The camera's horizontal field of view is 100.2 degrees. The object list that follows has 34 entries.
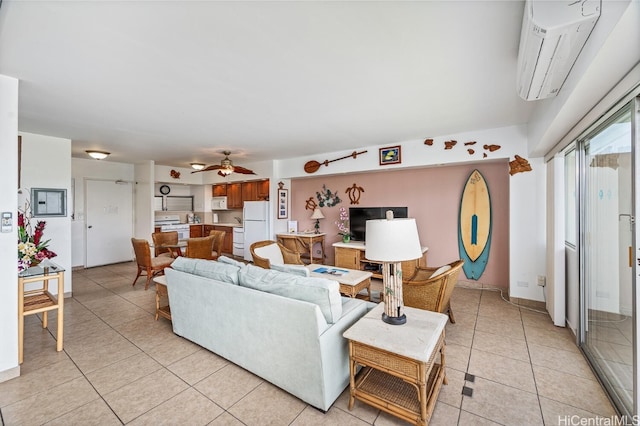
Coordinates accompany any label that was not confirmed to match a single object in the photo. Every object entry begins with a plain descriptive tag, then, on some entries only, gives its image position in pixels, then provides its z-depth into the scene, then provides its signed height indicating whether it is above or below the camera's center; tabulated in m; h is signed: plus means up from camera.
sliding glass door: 1.72 -0.31
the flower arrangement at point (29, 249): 2.45 -0.34
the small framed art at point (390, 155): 4.48 +0.98
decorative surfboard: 4.21 -0.21
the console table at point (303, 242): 5.55 -0.63
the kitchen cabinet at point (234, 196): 7.23 +0.48
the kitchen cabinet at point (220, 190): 7.70 +0.69
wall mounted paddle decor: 5.33 +0.98
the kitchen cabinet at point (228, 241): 7.34 -0.76
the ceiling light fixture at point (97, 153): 4.71 +1.08
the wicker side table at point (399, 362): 1.52 -0.89
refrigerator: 6.18 -0.21
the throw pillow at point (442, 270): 2.73 -0.60
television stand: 4.65 -0.82
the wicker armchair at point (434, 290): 2.61 -0.78
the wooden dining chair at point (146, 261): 4.37 -0.83
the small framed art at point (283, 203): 6.17 +0.23
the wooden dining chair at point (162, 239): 5.48 -0.55
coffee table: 3.08 -0.79
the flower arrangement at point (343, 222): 5.42 -0.19
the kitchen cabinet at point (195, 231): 7.55 -0.51
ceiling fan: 4.64 +0.80
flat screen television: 4.98 -0.06
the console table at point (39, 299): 2.27 -0.85
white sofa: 1.75 -0.82
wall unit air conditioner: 1.18 +0.87
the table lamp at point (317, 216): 5.73 -0.07
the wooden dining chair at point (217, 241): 5.41 -0.57
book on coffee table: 3.47 -0.78
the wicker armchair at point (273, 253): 4.03 -0.63
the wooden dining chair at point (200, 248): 4.68 -0.62
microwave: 7.68 +0.30
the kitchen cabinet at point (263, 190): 6.48 +0.58
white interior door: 5.98 -0.18
